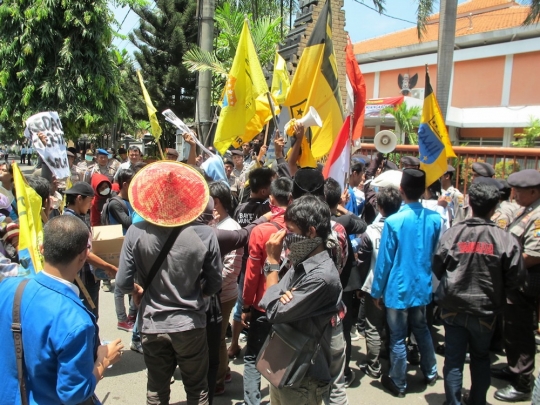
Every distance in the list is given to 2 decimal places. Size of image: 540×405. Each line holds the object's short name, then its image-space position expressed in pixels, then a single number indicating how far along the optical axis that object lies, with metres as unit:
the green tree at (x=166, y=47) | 20.48
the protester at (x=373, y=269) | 3.98
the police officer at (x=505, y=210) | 4.61
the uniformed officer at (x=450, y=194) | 5.38
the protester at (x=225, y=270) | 3.54
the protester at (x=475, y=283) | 3.19
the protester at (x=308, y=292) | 2.33
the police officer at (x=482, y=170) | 5.16
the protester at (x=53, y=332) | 1.79
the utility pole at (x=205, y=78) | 8.58
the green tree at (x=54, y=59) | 8.68
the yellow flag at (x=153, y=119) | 5.27
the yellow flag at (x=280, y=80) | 6.07
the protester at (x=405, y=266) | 3.71
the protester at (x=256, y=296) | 3.25
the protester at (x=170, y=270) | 2.79
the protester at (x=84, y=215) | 3.60
